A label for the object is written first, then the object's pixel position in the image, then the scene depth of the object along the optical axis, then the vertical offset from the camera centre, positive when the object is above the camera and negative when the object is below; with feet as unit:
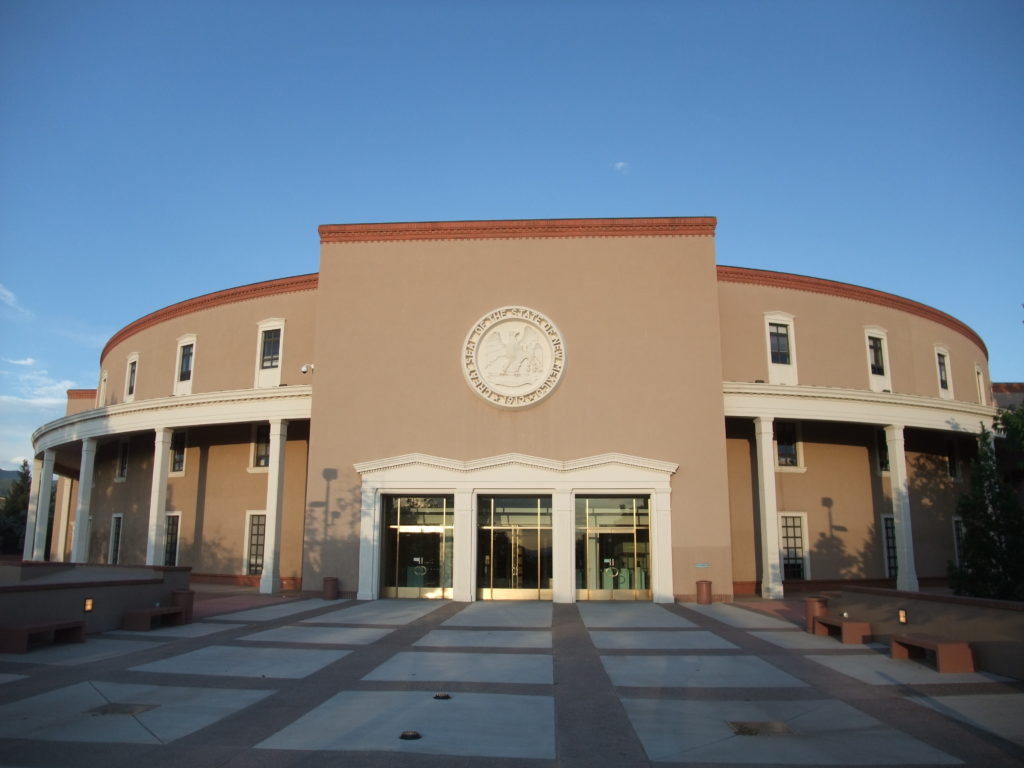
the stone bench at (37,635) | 43.57 -6.27
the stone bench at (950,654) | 39.11 -6.26
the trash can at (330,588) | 78.02 -5.80
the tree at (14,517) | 172.04 +3.14
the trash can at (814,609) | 54.13 -5.48
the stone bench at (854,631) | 48.91 -6.36
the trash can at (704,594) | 75.51 -6.15
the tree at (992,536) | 54.60 -0.29
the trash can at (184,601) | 58.49 -5.36
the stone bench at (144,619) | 54.24 -6.25
